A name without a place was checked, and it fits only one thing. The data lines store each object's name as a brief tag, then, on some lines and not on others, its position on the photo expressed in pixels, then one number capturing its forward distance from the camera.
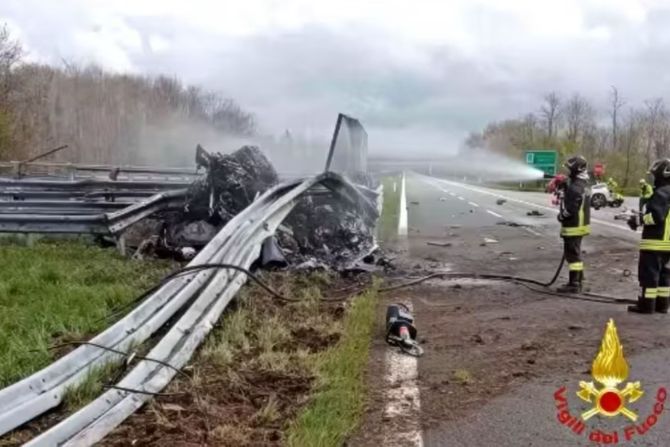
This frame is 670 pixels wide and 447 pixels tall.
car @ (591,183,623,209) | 20.28
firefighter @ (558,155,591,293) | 7.49
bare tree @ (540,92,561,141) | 85.47
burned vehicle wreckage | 7.84
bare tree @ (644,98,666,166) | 70.25
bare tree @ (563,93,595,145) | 79.19
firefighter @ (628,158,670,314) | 6.23
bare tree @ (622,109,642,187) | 62.49
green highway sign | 52.94
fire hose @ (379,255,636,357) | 4.96
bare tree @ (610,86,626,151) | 73.19
